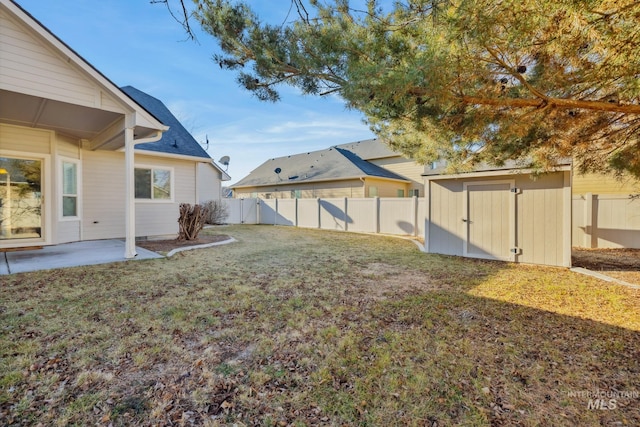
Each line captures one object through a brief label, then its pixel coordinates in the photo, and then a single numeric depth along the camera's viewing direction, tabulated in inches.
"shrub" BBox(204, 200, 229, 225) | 660.7
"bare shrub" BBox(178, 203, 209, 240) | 360.5
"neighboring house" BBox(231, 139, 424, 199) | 703.7
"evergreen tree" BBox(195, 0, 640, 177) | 114.5
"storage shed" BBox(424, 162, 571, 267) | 250.7
